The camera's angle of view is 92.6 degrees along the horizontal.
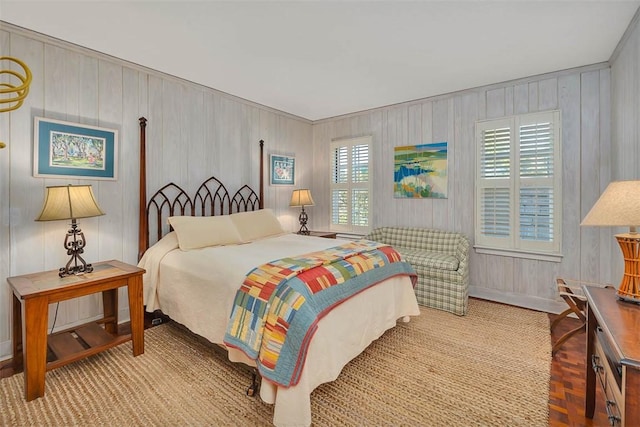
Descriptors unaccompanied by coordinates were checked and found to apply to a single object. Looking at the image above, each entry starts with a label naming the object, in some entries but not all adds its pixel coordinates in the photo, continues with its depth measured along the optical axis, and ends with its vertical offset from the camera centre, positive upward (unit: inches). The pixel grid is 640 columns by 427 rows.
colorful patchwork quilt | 67.9 -22.8
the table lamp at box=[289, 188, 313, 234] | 181.8 +7.7
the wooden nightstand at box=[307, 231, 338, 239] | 179.6 -13.2
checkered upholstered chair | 132.1 -23.5
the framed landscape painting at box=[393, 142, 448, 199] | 161.0 +22.7
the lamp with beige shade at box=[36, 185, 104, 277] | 88.0 +0.7
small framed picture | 182.7 +26.2
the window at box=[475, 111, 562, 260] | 131.9 +12.2
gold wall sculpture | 33.2 +14.2
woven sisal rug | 71.0 -46.9
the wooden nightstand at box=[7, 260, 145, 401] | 76.1 -31.2
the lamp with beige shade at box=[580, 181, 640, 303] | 58.7 -1.1
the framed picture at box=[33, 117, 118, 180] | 100.0 +21.2
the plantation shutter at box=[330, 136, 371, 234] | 190.9 +17.3
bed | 73.3 -22.9
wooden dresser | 42.0 -23.7
